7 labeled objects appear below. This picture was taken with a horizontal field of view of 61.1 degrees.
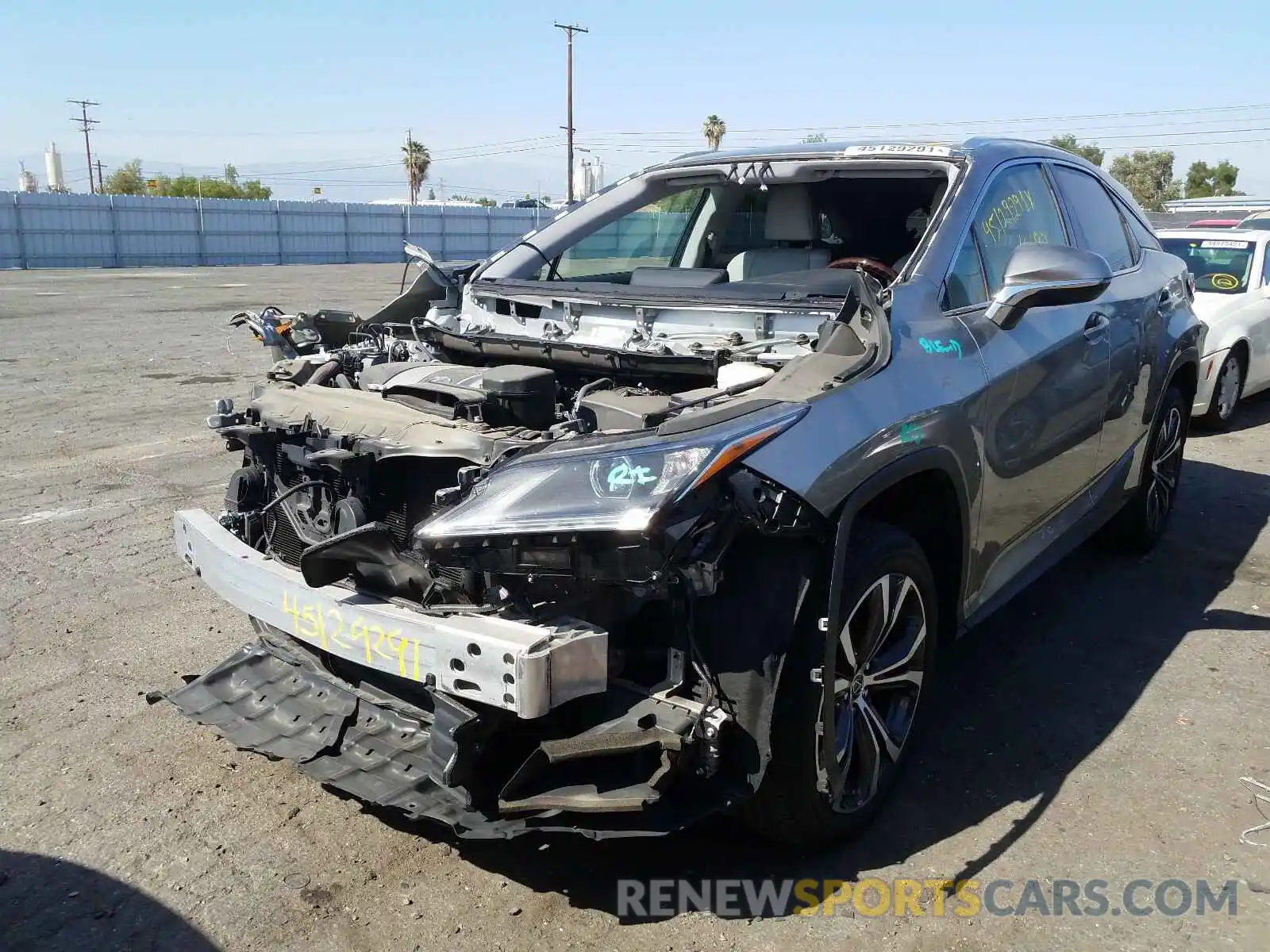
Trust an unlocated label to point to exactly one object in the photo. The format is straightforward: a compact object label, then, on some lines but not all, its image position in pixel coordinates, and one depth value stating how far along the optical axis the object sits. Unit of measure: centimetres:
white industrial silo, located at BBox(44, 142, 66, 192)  6391
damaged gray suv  247
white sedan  852
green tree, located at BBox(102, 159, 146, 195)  6894
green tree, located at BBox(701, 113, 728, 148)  6325
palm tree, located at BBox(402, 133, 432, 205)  6694
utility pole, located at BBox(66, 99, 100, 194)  8206
